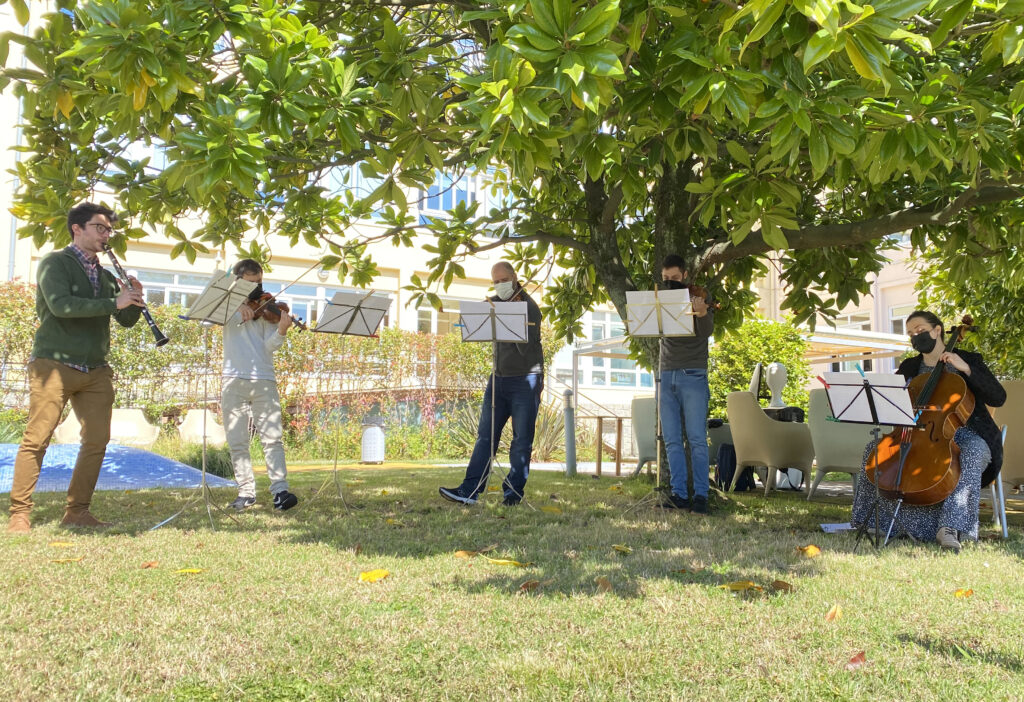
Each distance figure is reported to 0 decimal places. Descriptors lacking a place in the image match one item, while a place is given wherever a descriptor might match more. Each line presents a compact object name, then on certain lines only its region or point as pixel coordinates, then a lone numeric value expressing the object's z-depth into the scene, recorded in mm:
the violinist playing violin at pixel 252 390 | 5879
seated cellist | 4762
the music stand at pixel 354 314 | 5871
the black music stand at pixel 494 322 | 6086
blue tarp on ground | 8008
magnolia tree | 2402
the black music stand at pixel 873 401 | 4629
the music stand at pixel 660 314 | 5609
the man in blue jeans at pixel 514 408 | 6391
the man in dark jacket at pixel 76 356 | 4832
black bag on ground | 9211
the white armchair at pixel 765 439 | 7695
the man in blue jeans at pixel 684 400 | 6129
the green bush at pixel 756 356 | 12805
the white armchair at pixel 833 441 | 7484
